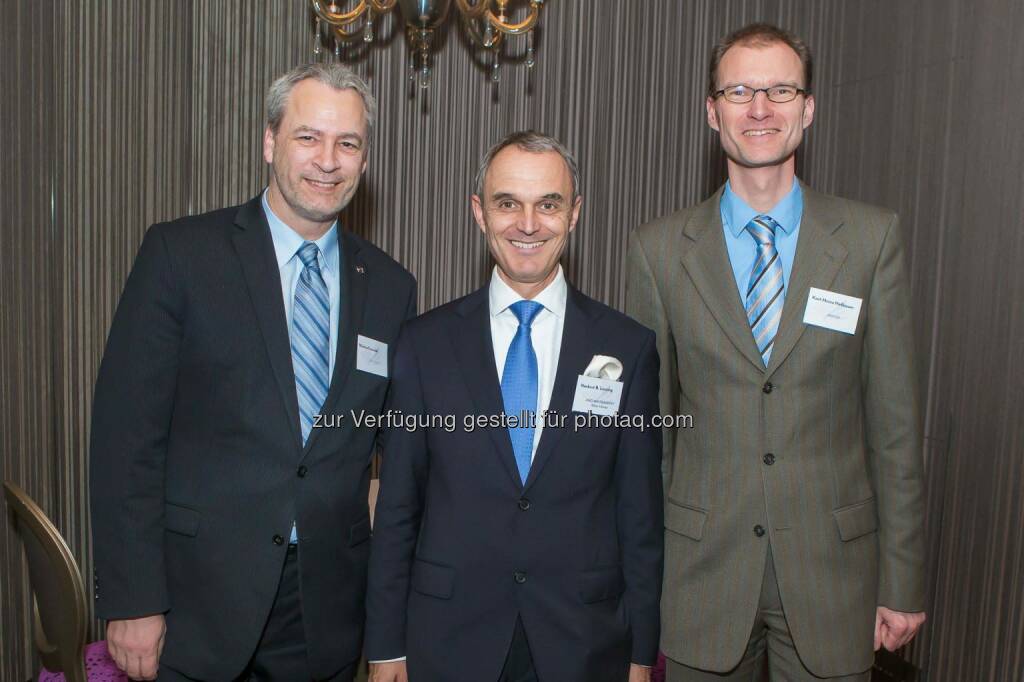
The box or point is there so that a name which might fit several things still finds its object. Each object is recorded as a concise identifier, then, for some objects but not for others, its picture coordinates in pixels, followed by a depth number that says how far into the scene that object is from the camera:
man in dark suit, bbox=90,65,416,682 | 1.90
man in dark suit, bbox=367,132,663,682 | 1.82
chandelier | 3.09
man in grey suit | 1.93
